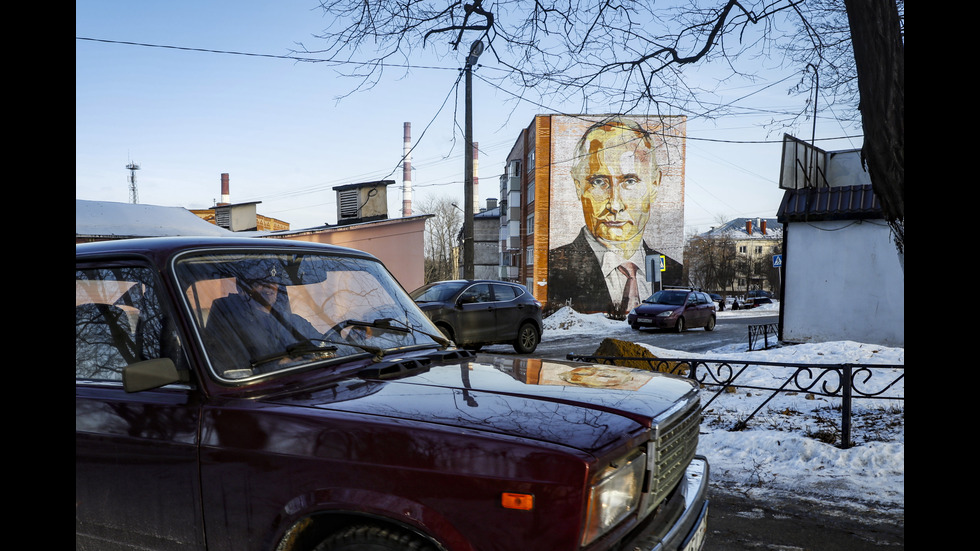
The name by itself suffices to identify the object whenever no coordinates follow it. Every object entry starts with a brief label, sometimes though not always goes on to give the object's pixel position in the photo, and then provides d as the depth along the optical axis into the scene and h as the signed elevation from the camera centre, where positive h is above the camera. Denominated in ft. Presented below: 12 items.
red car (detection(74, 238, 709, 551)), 6.15 -1.92
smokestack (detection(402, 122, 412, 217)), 150.71 +17.23
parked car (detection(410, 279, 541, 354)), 44.45 -4.23
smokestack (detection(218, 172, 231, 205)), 148.25 +15.40
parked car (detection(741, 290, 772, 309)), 172.02 -13.10
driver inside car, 7.90 -0.96
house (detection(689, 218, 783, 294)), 276.84 +3.57
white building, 52.60 -0.40
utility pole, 58.29 +5.68
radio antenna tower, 198.59 +24.04
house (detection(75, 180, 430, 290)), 70.54 +3.28
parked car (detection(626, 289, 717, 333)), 73.26 -6.76
